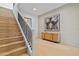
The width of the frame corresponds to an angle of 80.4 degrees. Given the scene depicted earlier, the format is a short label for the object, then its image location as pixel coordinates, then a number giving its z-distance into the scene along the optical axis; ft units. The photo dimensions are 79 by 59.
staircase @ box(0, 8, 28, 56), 3.50
